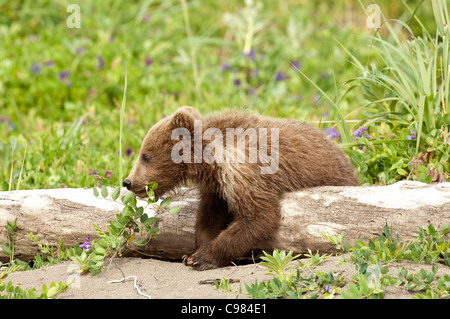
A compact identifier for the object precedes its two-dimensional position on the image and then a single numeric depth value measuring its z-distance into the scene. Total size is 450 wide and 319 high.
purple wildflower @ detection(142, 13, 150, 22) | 10.23
